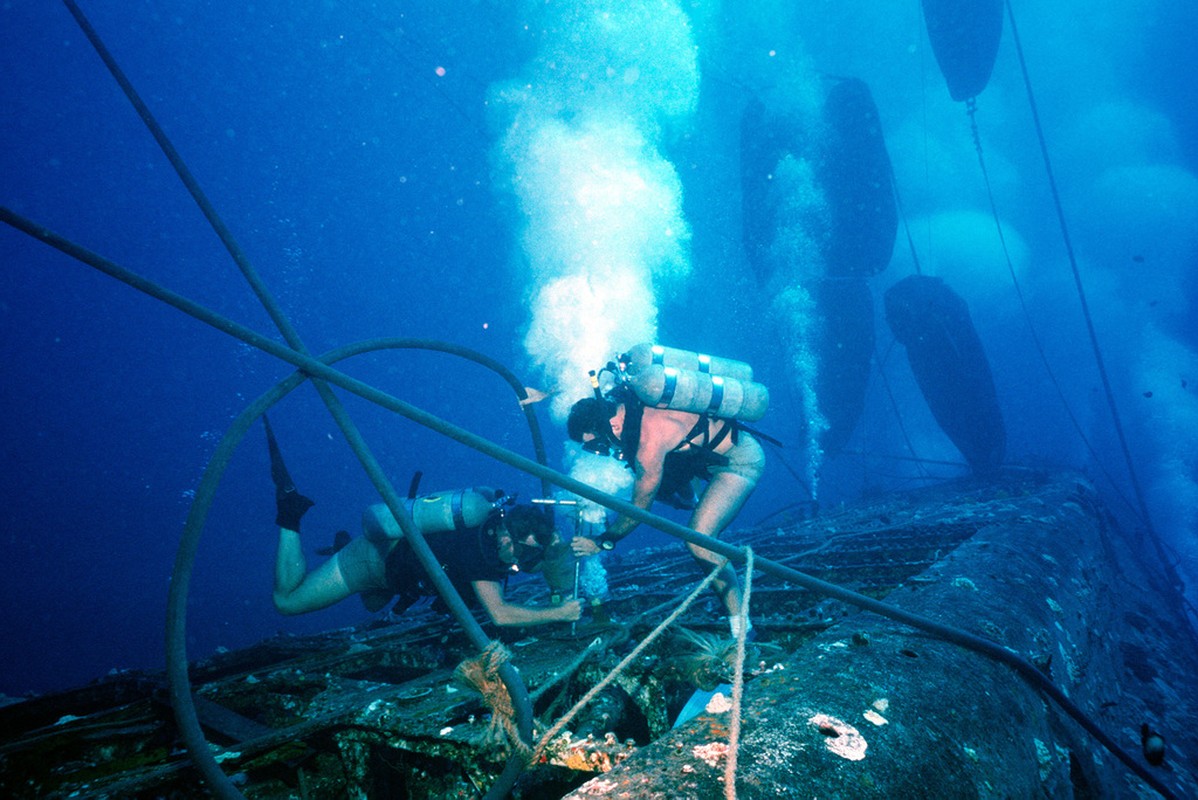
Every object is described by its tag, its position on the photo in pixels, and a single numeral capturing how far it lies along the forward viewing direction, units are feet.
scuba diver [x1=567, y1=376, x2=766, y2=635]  12.86
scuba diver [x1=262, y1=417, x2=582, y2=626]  12.01
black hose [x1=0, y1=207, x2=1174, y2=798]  6.13
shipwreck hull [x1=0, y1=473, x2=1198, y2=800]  4.37
